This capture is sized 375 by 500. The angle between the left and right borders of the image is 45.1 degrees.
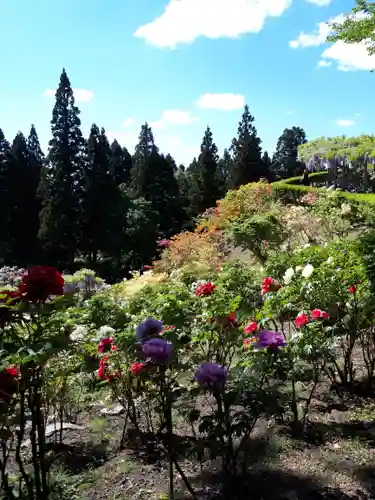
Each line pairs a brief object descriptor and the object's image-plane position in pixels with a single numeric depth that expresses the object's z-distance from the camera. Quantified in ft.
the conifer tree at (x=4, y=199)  84.48
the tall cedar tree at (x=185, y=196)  101.86
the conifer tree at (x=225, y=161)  186.43
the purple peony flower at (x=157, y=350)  6.44
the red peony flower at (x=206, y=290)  10.25
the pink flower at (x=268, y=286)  12.10
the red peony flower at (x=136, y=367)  8.99
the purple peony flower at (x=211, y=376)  6.45
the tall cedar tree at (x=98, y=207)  81.61
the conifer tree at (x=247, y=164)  110.93
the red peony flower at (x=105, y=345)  10.24
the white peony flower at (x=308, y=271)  11.25
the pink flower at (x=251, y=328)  9.65
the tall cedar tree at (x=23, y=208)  85.05
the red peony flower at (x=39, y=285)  5.74
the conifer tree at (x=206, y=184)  103.60
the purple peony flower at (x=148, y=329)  6.97
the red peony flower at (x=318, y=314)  9.98
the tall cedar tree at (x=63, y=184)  76.48
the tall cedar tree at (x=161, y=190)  101.65
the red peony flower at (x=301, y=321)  9.60
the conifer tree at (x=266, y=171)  116.46
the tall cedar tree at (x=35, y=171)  86.53
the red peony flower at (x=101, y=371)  10.89
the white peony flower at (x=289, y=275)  12.08
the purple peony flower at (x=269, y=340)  7.13
